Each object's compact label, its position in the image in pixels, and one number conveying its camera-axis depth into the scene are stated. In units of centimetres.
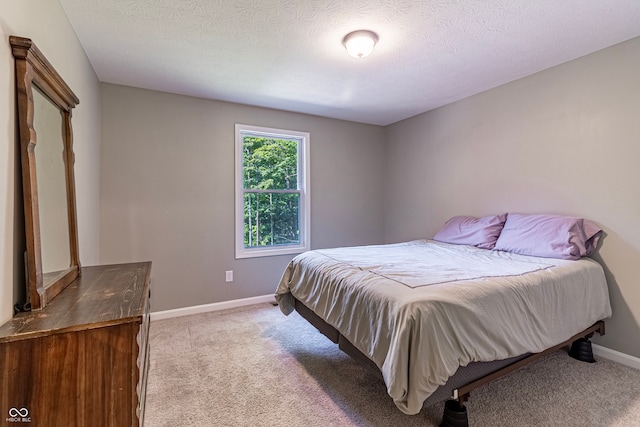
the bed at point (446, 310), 132
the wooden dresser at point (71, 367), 89
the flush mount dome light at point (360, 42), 199
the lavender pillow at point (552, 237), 218
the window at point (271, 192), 346
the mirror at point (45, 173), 111
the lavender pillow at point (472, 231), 276
